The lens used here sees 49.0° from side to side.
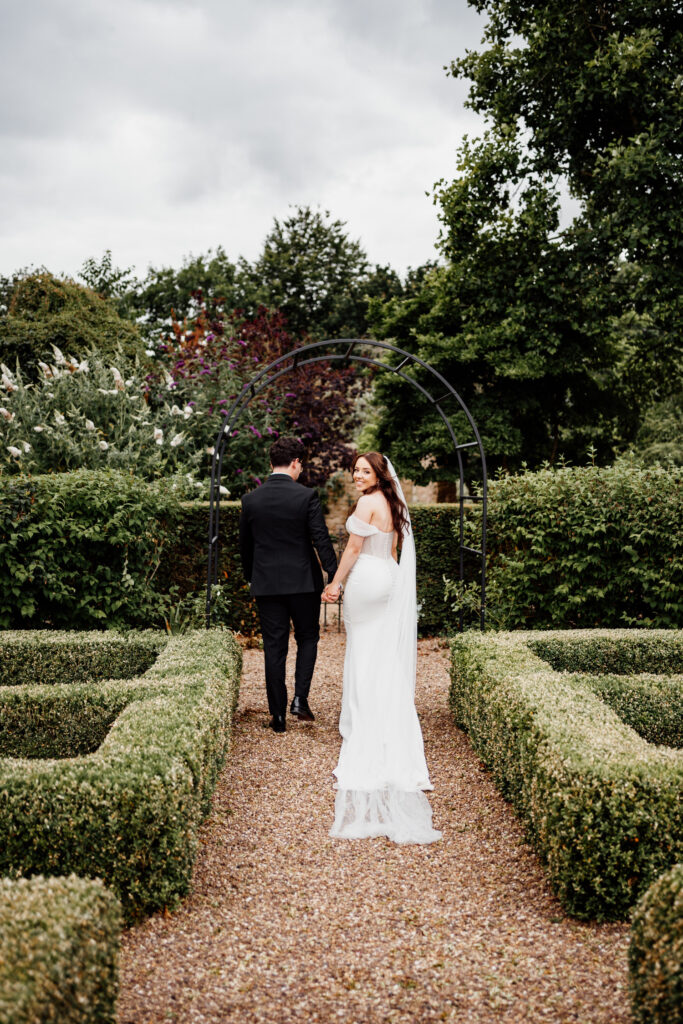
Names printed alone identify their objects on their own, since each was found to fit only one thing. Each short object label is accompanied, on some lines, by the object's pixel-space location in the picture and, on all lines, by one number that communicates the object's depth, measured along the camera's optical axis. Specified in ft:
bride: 13.99
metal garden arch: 19.93
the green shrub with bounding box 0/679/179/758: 14.20
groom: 17.85
